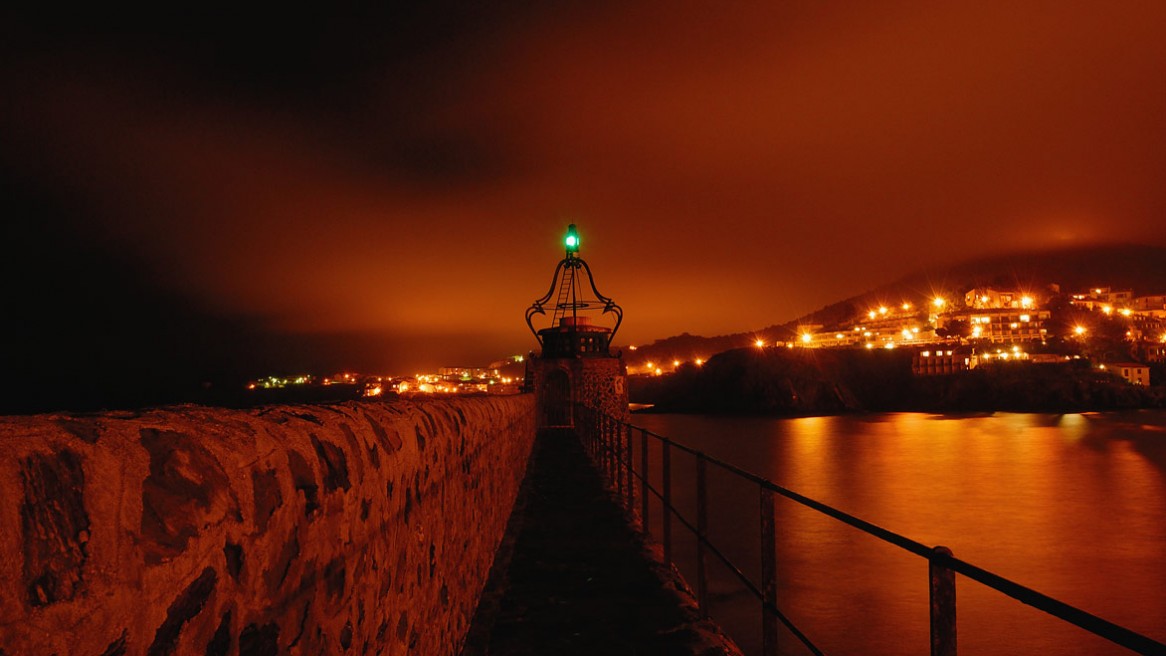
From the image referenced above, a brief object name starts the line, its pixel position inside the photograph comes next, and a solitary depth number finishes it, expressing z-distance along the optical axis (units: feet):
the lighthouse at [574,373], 75.41
